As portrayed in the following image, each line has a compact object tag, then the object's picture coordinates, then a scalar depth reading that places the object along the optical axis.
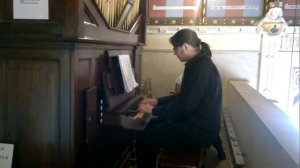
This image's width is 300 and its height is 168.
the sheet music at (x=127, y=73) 2.08
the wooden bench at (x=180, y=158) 1.61
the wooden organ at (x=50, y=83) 1.43
